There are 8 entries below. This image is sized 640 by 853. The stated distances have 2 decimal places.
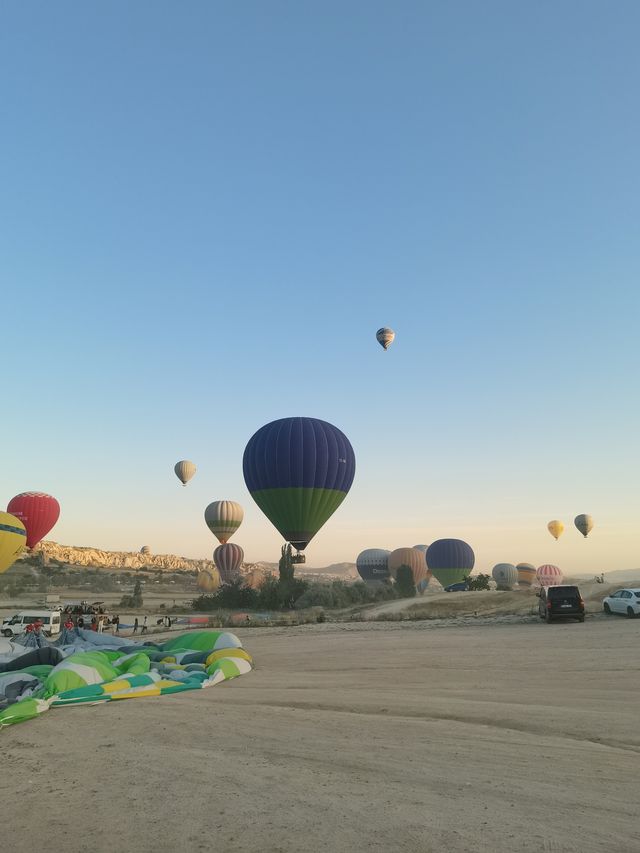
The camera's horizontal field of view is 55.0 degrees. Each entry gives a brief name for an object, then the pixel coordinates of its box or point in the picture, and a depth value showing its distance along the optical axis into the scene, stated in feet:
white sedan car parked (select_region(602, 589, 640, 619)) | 87.92
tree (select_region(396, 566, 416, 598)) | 221.05
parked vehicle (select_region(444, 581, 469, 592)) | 237.66
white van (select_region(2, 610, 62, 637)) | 92.12
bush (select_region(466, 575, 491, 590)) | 222.60
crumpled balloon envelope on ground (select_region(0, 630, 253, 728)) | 39.21
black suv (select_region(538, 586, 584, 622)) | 84.02
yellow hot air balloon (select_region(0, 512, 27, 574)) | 135.48
